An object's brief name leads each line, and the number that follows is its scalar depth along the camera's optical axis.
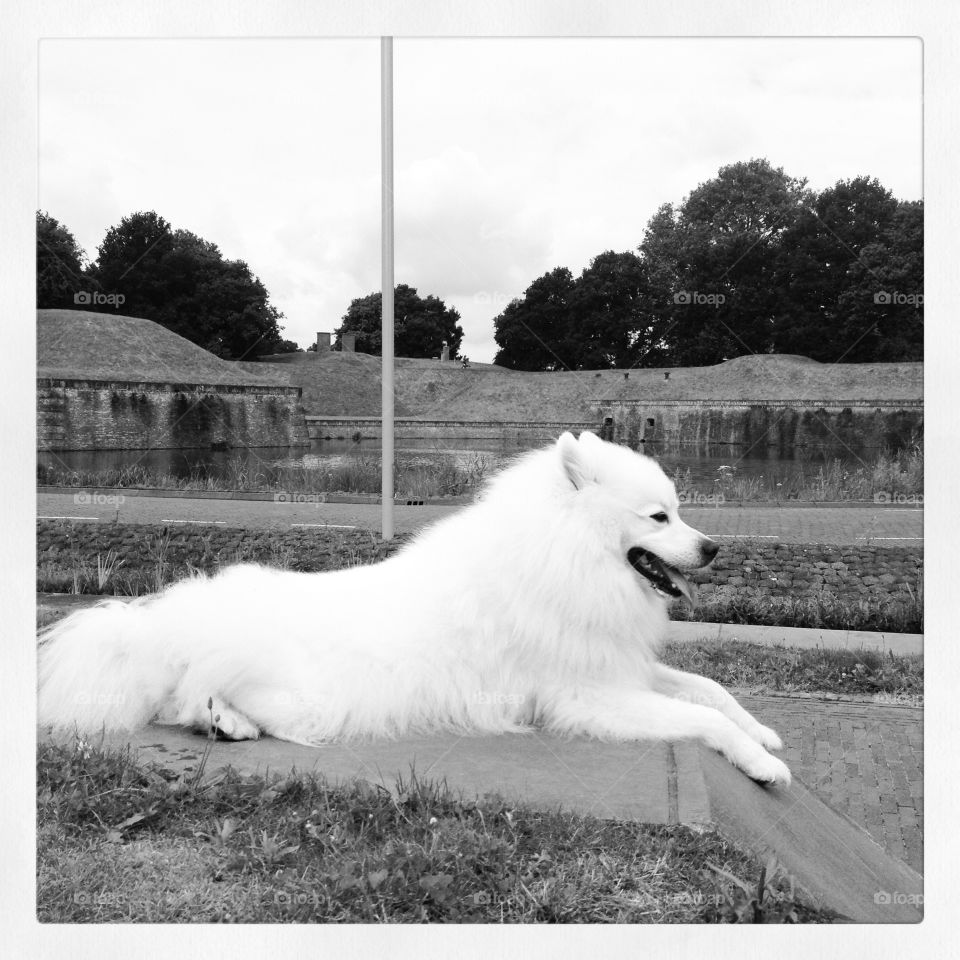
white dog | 3.41
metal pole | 5.50
